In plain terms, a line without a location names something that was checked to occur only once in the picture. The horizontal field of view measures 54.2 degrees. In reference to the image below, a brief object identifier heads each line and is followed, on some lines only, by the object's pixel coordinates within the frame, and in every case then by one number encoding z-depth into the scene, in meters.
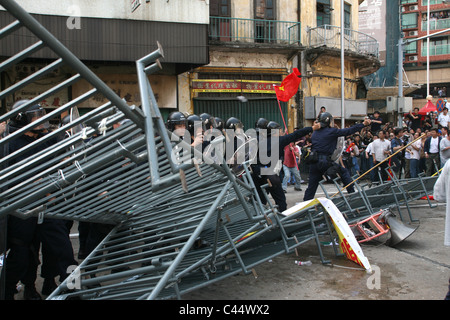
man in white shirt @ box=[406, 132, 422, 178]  13.23
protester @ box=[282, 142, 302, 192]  13.14
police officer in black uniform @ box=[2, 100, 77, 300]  4.12
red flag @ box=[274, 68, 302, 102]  12.82
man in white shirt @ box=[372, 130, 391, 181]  13.05
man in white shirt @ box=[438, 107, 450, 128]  17.34
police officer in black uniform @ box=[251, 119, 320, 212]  7.17
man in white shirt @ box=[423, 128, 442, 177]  12.77
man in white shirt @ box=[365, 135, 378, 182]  13.23
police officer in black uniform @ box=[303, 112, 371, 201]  7.90
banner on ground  4.77
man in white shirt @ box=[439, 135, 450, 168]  11.53
